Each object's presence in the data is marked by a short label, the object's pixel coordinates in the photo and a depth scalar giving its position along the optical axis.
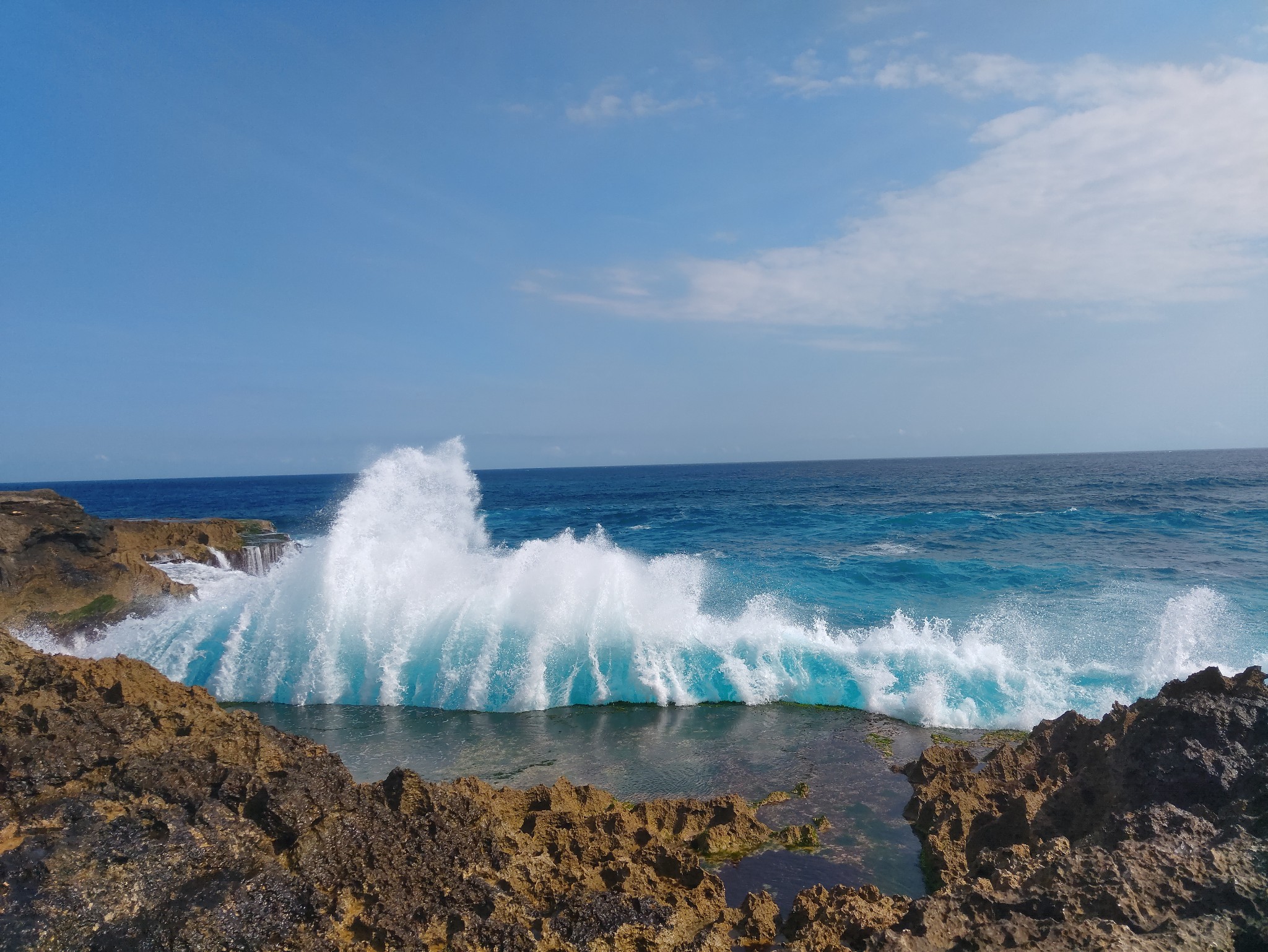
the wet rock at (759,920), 4.62
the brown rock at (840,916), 4.09
